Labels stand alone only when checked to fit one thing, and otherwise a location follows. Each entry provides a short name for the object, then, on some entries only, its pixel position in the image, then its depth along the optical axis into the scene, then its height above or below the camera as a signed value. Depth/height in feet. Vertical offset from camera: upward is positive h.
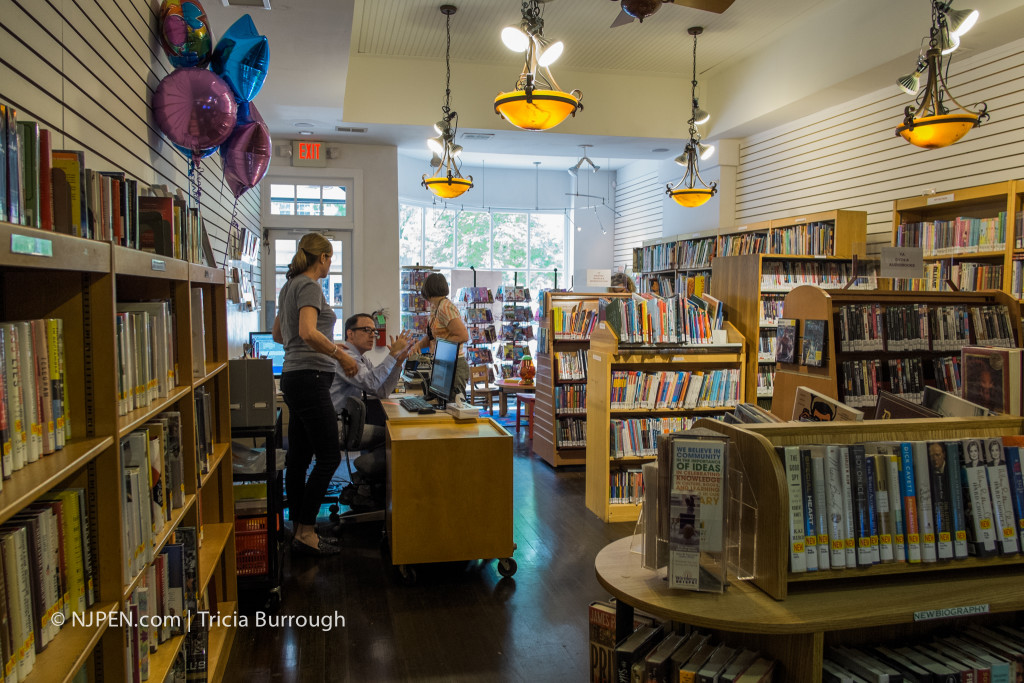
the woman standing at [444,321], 15.39 -0.32
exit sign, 28.65 +6.48
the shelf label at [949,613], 5.73 -2.60
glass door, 29.07 +1.68
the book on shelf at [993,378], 7.73 -0.84
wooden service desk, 11.89 -3.34
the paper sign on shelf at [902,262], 14.48 +0.94
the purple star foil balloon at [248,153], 12.61 +2.91
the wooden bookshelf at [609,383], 16.08 -1.83
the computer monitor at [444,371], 14.19 -1.38
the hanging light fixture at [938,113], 13.79 +4.04
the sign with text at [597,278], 29.43 +1.25
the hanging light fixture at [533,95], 14.32 +4.45
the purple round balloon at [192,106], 10.50 +3.13
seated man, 15.33 -1.64
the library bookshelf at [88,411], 3.81 -0.74
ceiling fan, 10.77 +4.82
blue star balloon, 11.70 +4.37
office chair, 14.93 -2.79
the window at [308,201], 28.89 +4.55
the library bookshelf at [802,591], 5.52 -2.49
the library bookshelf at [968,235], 16.14 +1.84
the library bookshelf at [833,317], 13.47 -0.21
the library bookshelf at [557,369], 21.65 -1.99
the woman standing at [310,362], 12.61 -1.02
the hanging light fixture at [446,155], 22.90 +5.36
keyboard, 14.35 -2.10
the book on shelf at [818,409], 7.33 -1.16
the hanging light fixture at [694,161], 24.20 +5.35
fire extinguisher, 27.48 -0.75
